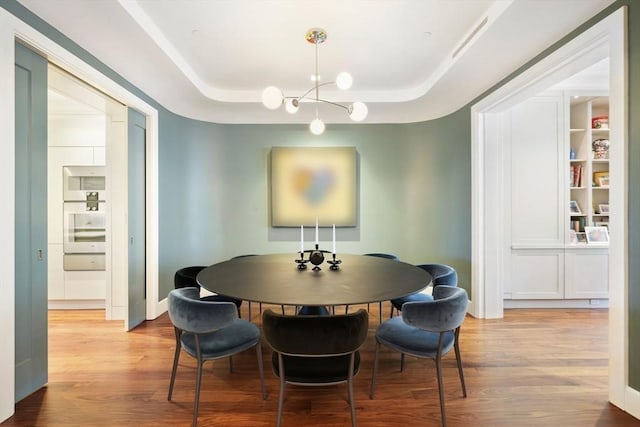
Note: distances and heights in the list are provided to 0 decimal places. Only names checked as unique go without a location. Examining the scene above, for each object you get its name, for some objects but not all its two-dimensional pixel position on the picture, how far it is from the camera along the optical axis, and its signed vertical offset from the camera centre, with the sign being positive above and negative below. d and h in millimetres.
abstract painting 4113 +379
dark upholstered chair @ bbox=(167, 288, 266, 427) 1606 -750
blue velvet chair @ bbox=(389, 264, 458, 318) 2322 -519
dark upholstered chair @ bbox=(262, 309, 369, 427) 1386 -617
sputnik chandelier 2197 +864
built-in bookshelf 3613 +542
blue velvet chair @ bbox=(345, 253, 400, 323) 3143 -467
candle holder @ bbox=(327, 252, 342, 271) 2320 -418
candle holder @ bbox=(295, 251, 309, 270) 2328 -416
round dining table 1544 -433
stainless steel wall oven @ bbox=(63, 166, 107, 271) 3605 -83
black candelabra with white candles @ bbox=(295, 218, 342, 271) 2283 -385
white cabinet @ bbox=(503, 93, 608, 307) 3500 +8
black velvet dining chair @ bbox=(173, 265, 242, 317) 2295 -513
